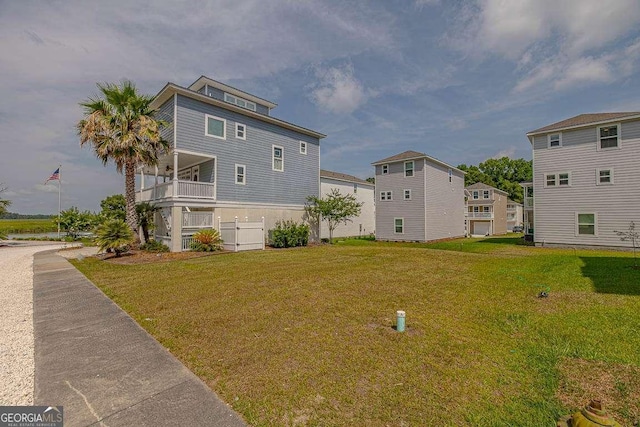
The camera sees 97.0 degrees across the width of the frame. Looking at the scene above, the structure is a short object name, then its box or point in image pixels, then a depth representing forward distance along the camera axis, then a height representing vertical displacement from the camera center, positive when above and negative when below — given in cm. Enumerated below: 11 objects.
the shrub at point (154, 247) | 1481 -143
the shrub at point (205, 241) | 1498 -119
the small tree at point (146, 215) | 1678 +29
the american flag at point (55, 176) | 2429 +389
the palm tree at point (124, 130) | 1432 +465
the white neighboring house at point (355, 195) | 2938 +256
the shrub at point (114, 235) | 1340 -74
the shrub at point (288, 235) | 1830 -107
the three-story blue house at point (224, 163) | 1552 +369
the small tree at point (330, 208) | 2162 +79
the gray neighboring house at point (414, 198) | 2533 +186
